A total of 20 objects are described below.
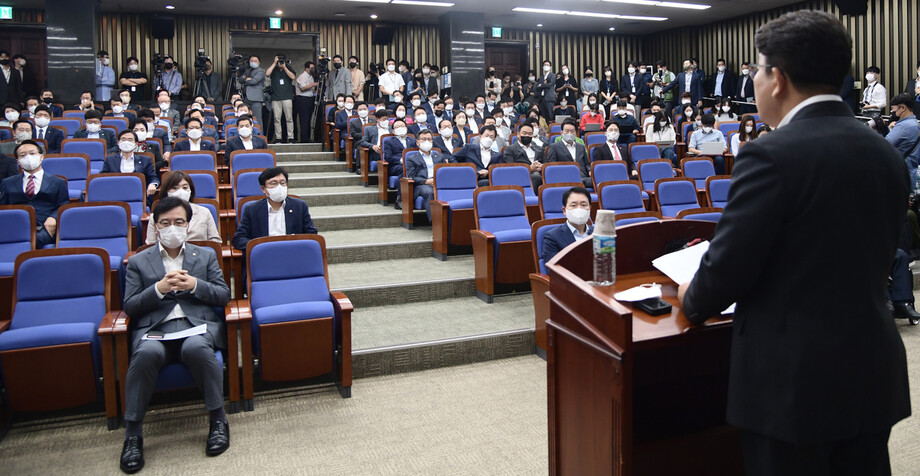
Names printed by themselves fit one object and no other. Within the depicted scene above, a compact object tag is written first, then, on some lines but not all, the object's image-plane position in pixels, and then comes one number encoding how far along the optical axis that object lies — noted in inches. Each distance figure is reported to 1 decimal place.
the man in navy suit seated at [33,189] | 172.1
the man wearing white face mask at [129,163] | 206.8
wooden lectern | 49.9
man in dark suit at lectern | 40.9
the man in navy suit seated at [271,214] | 146.3
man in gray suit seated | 99.9
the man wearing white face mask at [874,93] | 357.1
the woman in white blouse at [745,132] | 287.9
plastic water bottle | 56.9
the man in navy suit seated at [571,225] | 132.6
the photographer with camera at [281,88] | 378.0
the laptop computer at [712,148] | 279.4
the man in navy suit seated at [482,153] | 244.8
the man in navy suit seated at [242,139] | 244.2
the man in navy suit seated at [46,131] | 259.8
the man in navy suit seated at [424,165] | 215.2
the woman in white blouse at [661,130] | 300.0
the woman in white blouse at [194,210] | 141.9
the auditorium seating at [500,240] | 162.7
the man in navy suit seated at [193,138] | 242.2
